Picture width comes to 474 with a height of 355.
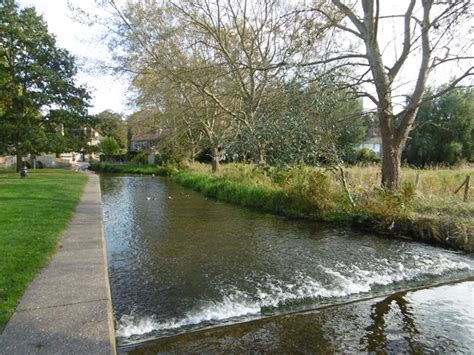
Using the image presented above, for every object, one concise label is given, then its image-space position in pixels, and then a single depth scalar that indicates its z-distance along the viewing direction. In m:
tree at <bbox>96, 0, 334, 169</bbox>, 15.68
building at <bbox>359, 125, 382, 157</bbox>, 42.02
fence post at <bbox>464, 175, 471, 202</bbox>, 8.75
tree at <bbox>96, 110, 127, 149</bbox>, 48.88
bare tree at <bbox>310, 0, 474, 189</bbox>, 9.73
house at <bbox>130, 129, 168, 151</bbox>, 38.16
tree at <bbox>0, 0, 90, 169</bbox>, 22.23
